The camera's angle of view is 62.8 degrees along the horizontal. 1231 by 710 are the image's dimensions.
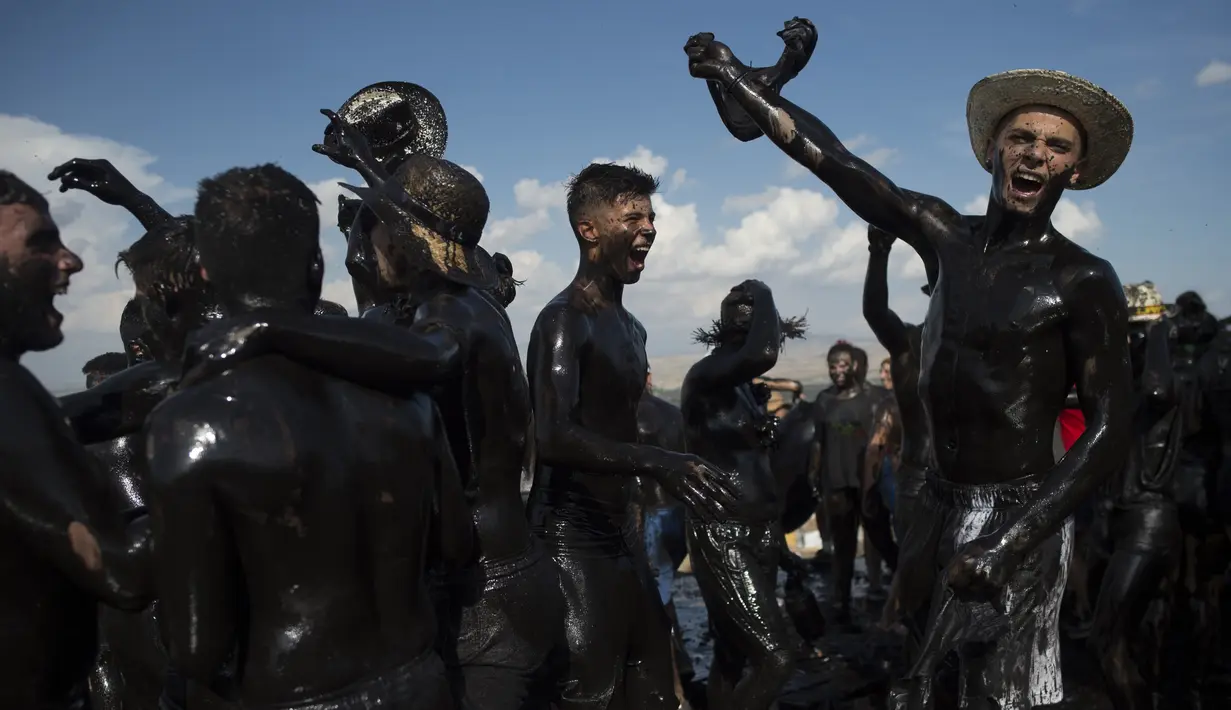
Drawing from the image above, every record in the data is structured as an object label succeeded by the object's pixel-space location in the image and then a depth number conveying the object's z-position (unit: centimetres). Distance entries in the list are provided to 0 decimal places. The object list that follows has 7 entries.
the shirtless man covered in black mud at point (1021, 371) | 316
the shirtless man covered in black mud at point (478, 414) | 313
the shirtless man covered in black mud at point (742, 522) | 504
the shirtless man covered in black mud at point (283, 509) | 188
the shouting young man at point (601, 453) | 367
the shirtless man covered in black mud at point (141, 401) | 265
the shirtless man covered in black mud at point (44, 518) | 192
